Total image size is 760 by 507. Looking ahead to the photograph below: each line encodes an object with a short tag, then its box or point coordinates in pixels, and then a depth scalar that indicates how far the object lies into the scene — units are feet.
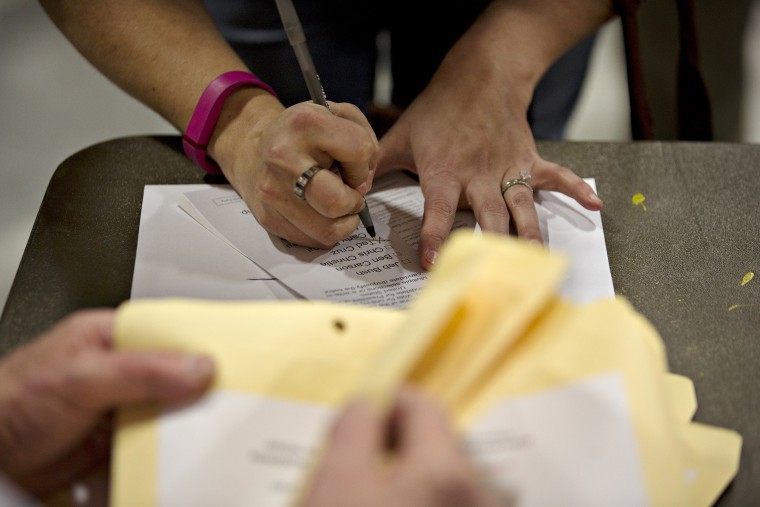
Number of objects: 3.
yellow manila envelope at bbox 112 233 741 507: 2.81
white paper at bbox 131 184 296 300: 3.28
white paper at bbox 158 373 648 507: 2.81
